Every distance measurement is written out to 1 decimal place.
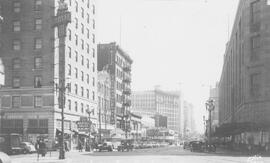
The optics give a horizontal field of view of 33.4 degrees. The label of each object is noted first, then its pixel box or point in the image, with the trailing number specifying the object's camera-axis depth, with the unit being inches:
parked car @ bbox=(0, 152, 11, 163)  672.6
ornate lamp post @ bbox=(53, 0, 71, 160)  2033.1
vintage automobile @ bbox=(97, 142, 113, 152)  2354.8
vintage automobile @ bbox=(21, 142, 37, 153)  2016.0
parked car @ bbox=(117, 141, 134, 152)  2497.5
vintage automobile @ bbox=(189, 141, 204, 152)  2240.3
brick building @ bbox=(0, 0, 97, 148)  2461.9
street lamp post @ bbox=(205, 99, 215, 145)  2432.5
